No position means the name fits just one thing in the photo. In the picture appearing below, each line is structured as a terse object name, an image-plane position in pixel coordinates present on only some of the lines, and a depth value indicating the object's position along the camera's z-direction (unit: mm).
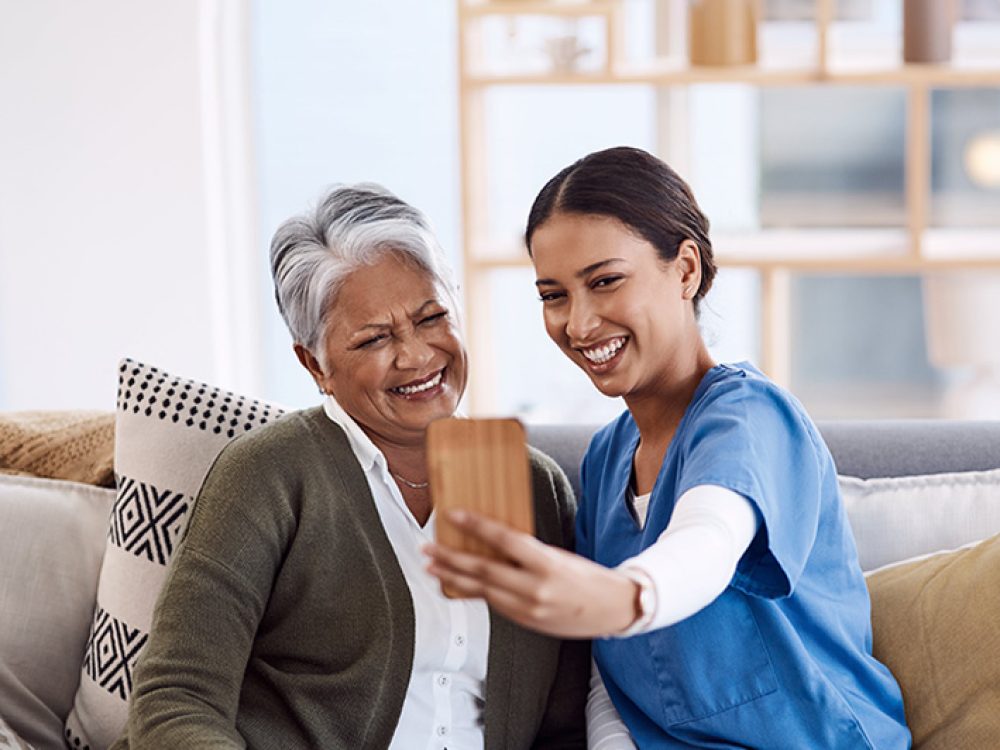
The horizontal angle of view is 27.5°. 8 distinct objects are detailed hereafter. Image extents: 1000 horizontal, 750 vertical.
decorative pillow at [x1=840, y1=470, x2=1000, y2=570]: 2253
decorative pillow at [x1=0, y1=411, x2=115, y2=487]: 2407
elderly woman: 2042
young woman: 1841
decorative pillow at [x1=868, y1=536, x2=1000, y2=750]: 2045
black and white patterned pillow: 2245
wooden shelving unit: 3714
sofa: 2245
